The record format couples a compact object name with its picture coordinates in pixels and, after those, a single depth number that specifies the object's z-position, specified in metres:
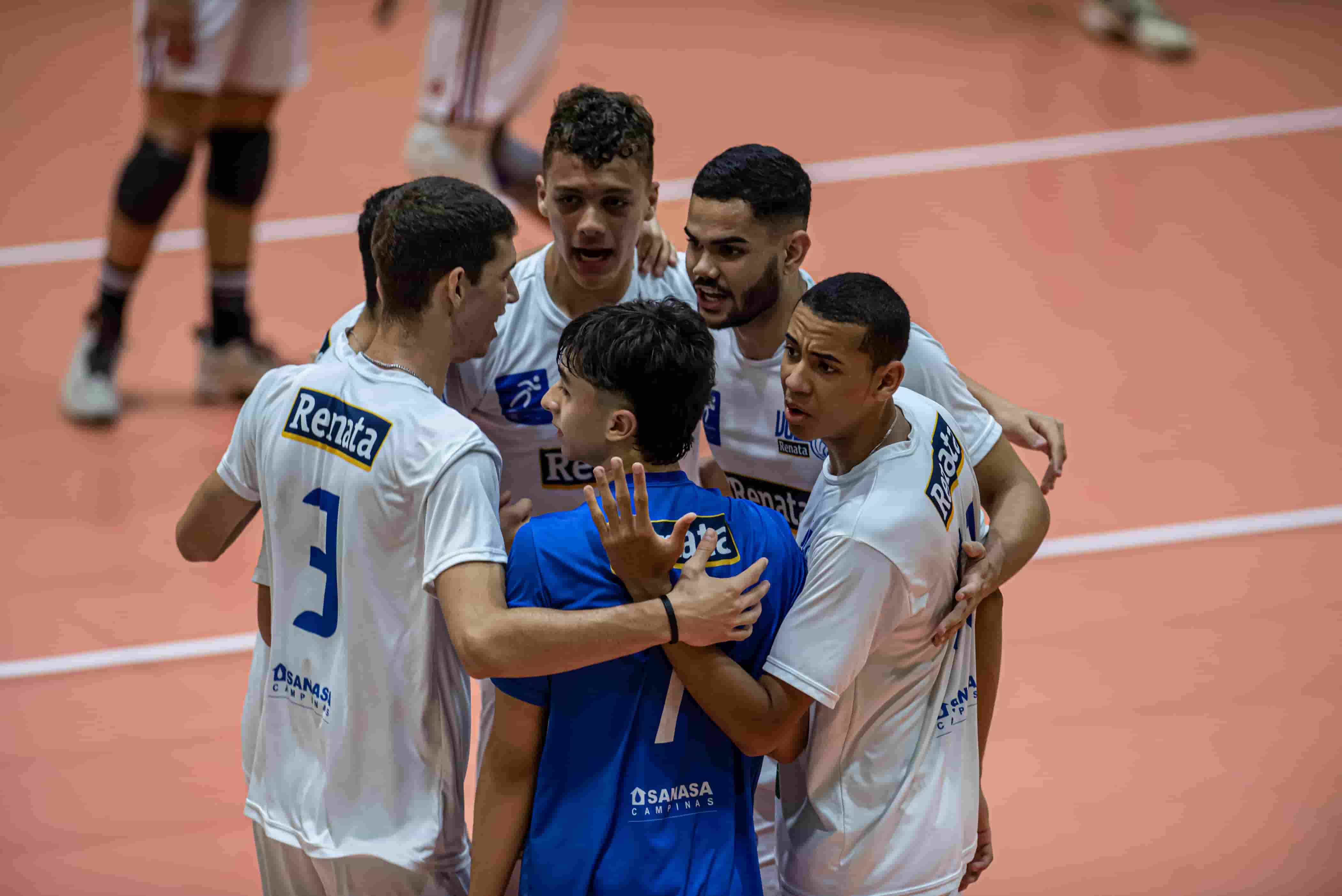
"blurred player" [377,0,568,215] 14.51
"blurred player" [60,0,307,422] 14.48
